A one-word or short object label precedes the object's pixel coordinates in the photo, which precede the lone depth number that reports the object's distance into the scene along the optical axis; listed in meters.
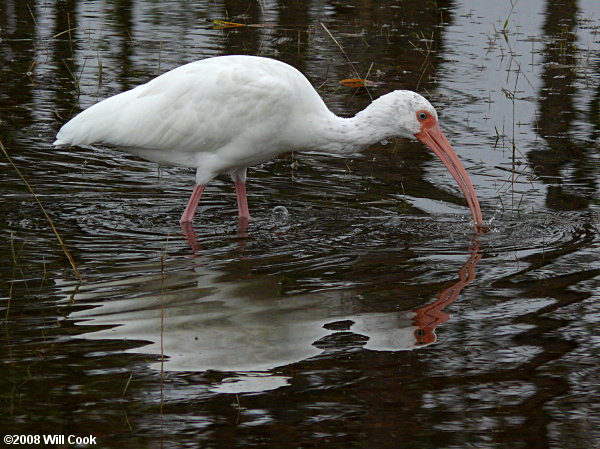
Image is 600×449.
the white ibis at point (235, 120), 15.96
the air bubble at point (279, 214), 17.03
